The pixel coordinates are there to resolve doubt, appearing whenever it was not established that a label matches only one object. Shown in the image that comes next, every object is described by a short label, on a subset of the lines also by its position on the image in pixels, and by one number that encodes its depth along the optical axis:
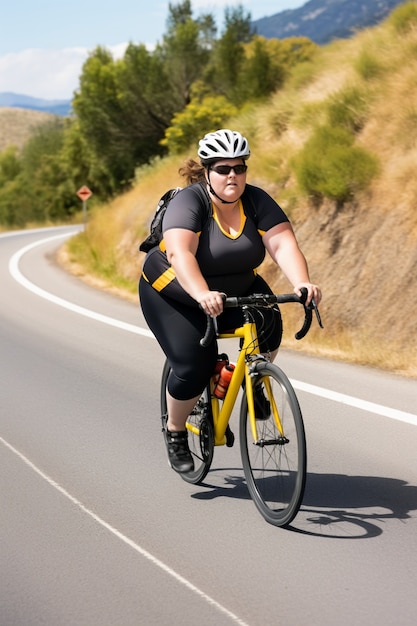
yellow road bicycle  5.12
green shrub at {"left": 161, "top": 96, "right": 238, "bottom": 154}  37.03
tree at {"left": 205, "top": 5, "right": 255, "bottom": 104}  44.25
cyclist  5.38
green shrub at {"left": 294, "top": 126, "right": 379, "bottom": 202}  14.86
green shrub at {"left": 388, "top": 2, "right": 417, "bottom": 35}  19.75
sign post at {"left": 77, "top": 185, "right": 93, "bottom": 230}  41.75
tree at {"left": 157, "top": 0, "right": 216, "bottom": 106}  48.97
